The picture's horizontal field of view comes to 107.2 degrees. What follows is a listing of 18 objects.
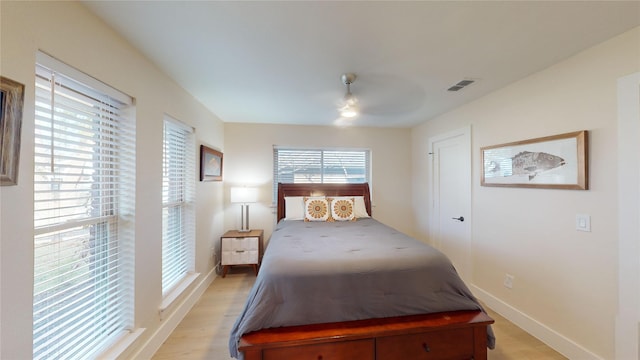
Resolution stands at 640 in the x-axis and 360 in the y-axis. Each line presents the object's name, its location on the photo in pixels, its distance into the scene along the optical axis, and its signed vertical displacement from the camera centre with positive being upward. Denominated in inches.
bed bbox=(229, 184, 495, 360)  57.4 -34.5
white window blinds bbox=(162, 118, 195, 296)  90.2 -9.1
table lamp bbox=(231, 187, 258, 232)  137.5 -8.2
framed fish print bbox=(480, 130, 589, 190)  69.3 +6.3
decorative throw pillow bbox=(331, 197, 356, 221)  135.0 -16.4
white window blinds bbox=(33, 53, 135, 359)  45.1 -7.3
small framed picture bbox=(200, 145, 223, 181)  113.5 +9.0
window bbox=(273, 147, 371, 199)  161.3 +10.7
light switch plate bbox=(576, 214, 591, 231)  67.7 -12.0
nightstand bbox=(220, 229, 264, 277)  129.0 -38.1
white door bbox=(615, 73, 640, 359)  57.7 -9.4
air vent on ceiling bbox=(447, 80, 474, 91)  90.1 +38.0
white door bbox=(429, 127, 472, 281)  113.7 -8.0
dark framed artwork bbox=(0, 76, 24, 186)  35.6 +8.4
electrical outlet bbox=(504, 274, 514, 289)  90.6 -38.8
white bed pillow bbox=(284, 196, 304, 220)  140.0 -16.1
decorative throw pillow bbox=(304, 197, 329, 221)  135.4 -16.3
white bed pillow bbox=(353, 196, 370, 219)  142.6 -16.3
